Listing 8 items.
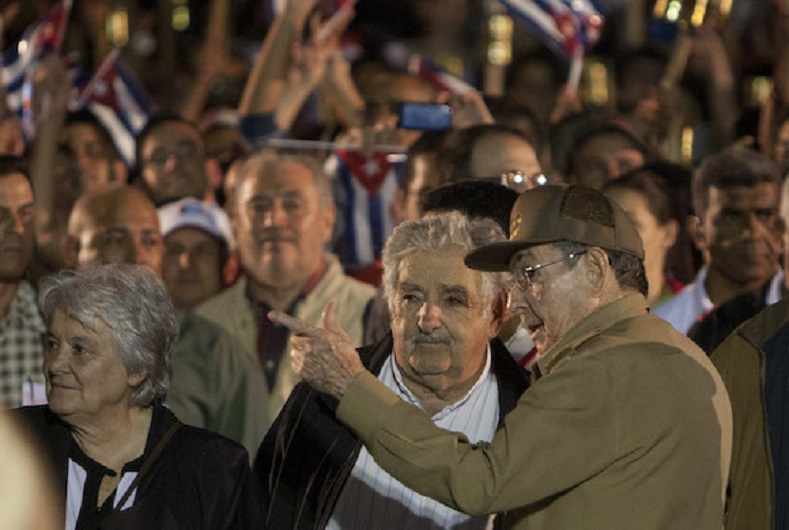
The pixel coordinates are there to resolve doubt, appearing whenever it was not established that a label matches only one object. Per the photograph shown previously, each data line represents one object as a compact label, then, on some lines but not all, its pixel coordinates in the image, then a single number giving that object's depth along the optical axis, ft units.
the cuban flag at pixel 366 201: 65.23
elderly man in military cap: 31.24
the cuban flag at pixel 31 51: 74.16
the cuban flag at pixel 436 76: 71.95
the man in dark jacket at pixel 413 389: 37.79
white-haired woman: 35.83
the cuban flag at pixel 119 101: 77.30
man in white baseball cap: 58.51
